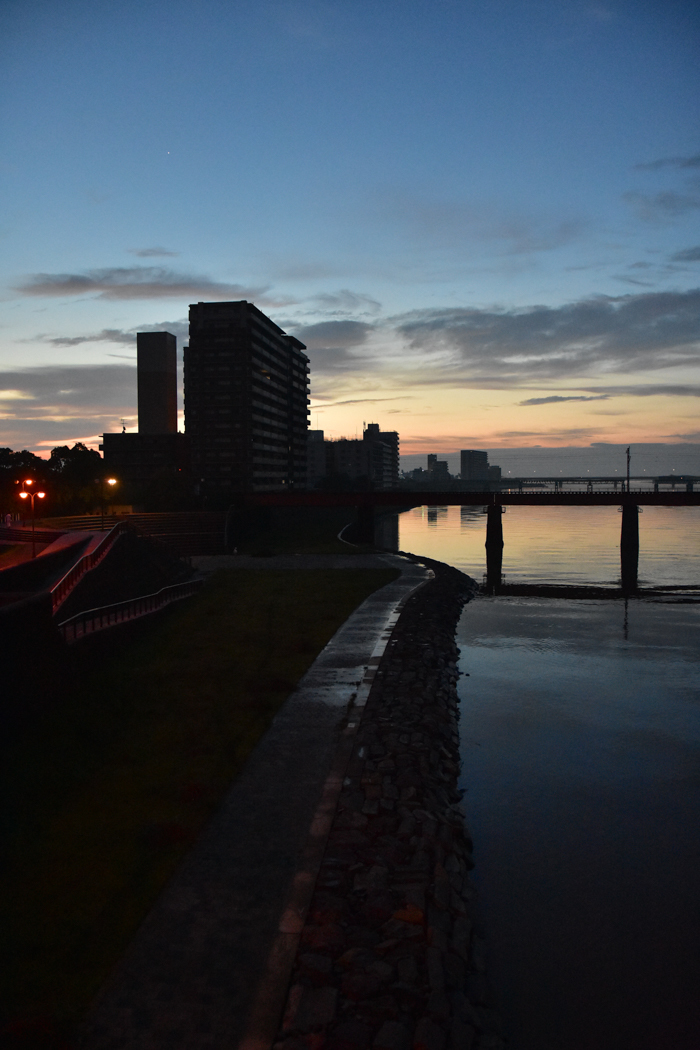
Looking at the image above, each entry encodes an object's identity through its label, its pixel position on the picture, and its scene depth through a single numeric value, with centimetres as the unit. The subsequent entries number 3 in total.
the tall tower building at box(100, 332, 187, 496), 16425
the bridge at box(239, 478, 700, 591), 8362
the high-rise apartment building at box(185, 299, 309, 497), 14775
